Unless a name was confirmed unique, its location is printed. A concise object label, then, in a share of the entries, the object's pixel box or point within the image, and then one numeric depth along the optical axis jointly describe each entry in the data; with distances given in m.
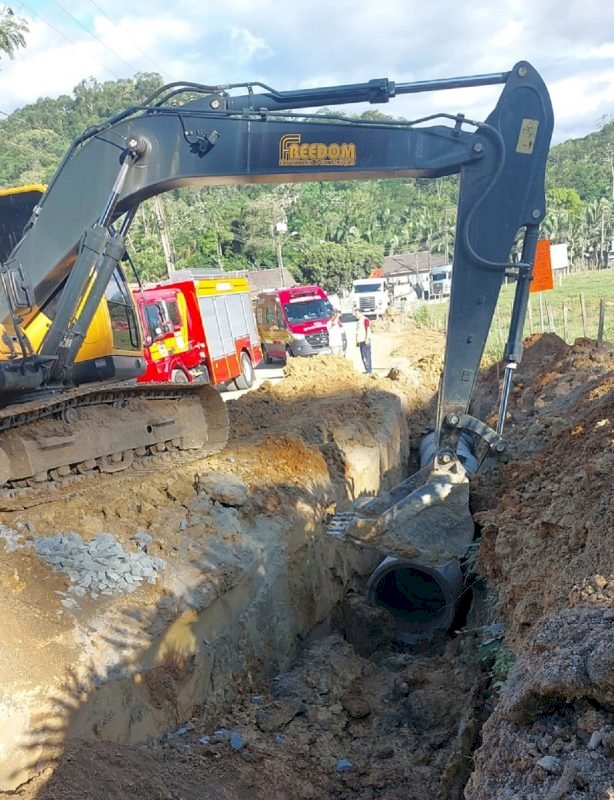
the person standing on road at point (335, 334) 23.47
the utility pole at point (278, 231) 44.99
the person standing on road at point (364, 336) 18.86
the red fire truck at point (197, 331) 14.90
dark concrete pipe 7.41
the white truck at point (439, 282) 59.81
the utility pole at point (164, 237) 28.88
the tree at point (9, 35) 23.25
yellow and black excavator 6.52
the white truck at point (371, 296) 40.75
